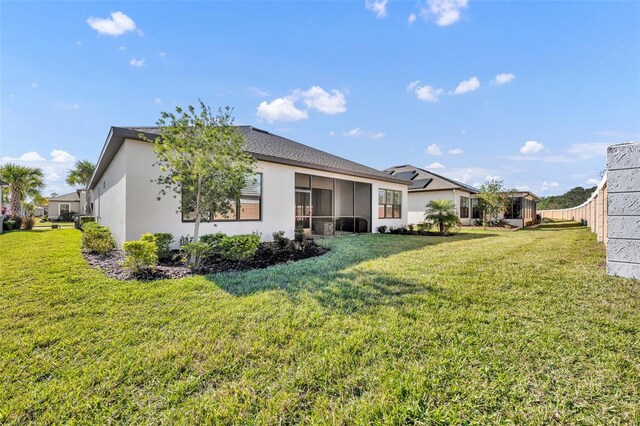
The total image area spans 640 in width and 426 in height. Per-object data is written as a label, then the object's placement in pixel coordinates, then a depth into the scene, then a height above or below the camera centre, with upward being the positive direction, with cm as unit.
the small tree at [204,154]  648 +140
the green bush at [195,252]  638 -91
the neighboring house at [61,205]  3823 +105
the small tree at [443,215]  1547 -7
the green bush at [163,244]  721 -80
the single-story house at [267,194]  800 +81
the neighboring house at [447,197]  2327 +148
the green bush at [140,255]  568 -88
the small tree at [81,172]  3212 +469
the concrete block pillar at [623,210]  534 +8
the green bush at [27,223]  1894 -71
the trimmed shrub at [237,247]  702 -86
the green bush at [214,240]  721 -71
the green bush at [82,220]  1717 -45
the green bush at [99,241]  825 -85
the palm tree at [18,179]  2259 +280
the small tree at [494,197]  2214 +141
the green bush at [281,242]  910 -94
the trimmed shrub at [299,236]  1009 -84
